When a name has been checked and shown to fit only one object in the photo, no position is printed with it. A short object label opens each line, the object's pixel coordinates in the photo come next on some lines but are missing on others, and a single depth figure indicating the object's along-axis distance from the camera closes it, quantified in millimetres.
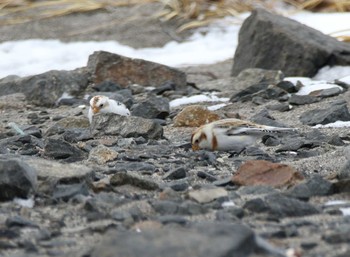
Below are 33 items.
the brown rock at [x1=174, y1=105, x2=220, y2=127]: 10953
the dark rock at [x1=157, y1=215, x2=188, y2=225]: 5805
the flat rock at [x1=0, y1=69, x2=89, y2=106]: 13430
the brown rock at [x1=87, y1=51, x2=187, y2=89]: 14078
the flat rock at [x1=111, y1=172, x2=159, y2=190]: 6914
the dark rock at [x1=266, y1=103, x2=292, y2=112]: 11727
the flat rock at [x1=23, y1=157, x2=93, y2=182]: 6814
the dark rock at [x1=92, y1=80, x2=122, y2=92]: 13820
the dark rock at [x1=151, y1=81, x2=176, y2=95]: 13555
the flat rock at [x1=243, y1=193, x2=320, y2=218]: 6012
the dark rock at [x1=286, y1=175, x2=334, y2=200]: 6516
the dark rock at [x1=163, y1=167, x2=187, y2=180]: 7487
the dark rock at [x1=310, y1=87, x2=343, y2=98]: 12203
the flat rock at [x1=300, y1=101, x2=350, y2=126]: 10586
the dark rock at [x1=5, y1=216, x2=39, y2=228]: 5883
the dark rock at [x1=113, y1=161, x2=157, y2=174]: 7848
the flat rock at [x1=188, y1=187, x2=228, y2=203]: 6480
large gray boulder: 13898
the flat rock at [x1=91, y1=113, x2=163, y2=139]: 10023
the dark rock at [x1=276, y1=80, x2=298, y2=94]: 12680
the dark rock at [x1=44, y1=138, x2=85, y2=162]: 8695
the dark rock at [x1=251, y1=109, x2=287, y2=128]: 10672
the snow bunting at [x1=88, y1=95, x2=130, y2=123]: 10750
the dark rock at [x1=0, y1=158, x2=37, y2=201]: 6465
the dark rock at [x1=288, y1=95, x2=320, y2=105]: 11945
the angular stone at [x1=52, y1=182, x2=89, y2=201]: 6574
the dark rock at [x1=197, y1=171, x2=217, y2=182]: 7459
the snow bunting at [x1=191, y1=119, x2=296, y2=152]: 8859
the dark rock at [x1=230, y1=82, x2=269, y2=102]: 12609
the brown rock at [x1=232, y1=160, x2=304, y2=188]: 7043
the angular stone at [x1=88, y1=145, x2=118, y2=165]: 8477
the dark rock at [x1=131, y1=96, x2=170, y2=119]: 11648
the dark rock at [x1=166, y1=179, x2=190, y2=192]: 6984
